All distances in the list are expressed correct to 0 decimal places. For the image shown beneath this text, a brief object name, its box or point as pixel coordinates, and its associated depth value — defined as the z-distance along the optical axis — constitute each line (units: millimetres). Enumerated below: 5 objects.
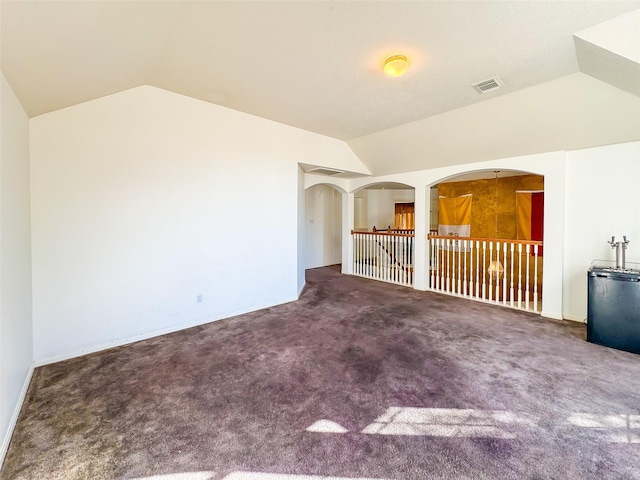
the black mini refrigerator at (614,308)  2793
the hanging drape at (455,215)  8102
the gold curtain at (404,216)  9766
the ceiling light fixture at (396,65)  2490
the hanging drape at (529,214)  6891
